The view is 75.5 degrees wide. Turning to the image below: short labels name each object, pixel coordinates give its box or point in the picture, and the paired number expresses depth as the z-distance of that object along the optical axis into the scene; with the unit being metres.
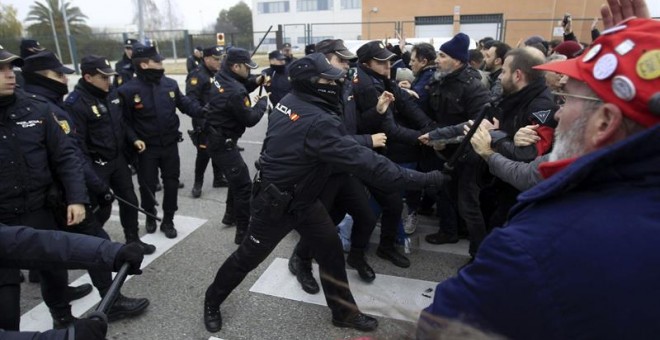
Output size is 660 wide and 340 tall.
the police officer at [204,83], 6.26
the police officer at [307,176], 2.79
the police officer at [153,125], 4.65
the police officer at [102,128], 3.88
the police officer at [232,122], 4.64
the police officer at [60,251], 2.08
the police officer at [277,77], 8.20
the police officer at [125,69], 8.31
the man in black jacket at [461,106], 3.86
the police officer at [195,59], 10.10
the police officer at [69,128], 3.27
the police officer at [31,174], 2.68
